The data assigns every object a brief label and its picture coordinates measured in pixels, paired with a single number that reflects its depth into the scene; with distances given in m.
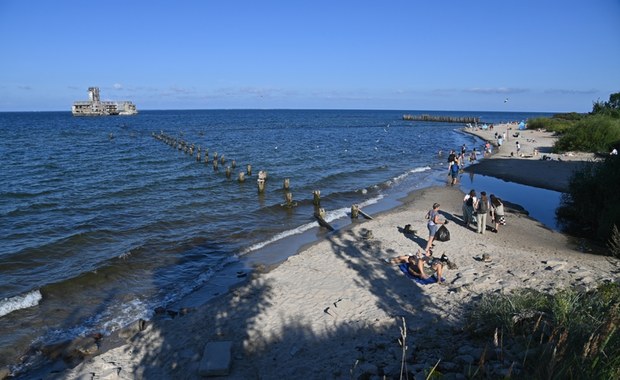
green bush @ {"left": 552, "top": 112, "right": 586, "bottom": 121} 81.47
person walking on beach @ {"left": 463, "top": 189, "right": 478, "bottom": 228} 17.35
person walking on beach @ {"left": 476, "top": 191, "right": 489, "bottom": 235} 16.23
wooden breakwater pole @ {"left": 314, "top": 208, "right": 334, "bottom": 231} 18.56
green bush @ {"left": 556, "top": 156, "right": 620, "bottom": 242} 14.77
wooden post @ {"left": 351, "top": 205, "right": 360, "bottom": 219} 19.83
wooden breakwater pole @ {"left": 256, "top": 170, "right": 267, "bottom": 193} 25.23
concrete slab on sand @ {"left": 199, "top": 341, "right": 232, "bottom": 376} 7.86
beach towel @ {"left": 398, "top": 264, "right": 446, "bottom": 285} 11.52
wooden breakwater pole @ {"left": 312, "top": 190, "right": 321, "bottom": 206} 22.89
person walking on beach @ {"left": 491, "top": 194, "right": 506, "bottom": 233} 16.92
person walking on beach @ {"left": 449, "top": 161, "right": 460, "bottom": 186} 27.59
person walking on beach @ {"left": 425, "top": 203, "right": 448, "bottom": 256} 14.21
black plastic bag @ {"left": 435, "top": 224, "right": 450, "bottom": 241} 15.05
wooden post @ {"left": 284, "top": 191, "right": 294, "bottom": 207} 22.24
